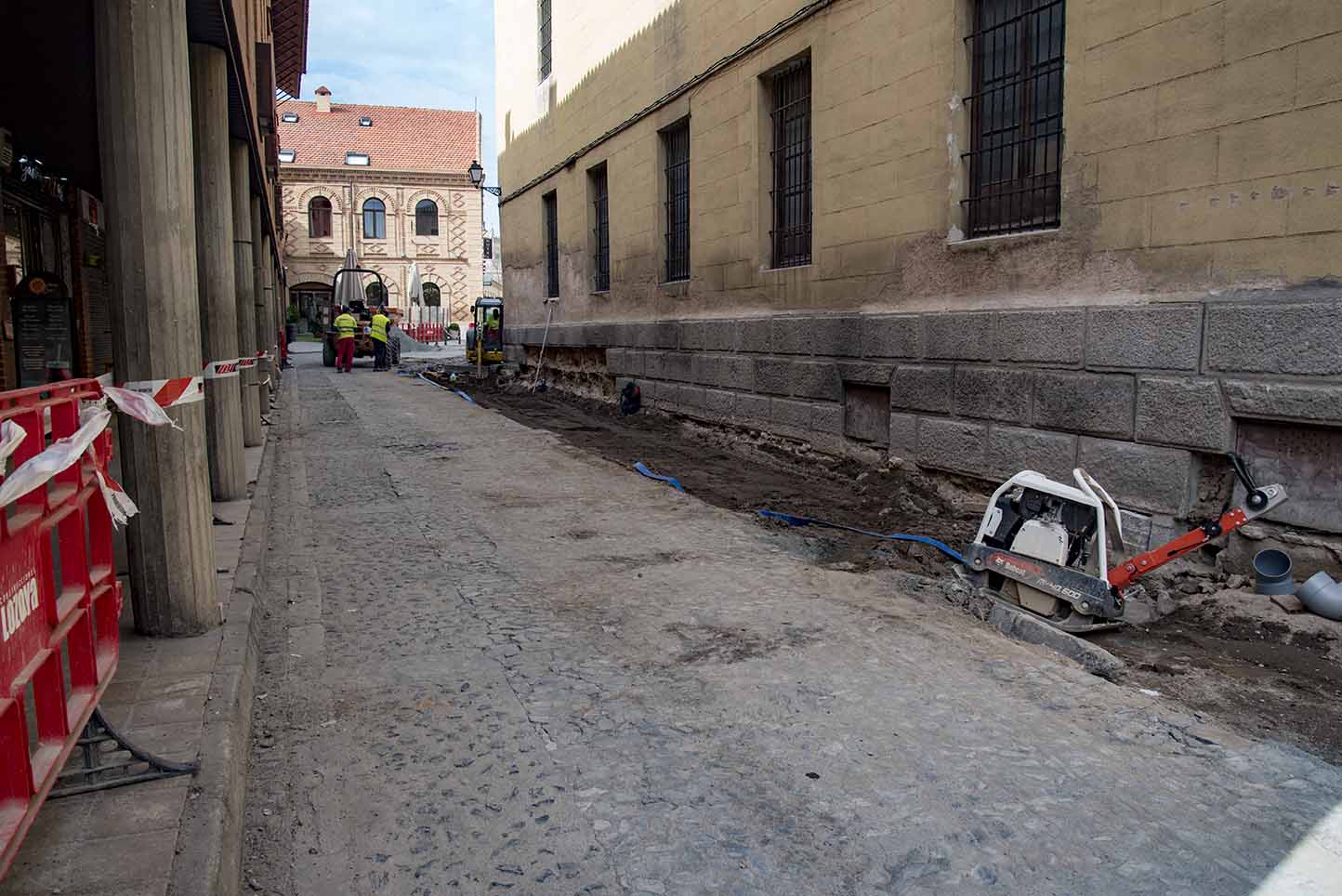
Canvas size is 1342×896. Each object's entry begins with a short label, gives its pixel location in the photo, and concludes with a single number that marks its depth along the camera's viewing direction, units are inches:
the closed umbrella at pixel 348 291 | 1176.8
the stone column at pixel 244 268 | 406.3
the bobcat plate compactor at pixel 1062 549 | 192.7
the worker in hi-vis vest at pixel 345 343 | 1016.2
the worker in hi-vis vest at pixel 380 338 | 1048.2
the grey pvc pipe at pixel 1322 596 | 186.9
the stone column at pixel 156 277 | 161.0
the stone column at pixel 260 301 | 541.6
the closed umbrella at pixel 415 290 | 1417.3
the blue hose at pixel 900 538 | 245.0
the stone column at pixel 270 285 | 615.7
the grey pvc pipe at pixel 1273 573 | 200.7
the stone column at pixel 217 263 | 287.3
